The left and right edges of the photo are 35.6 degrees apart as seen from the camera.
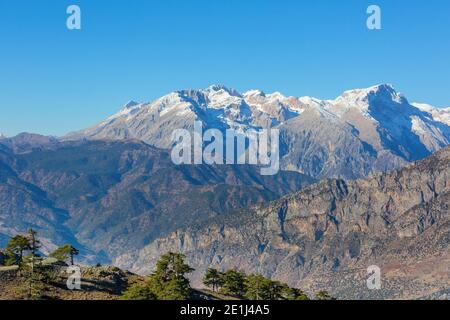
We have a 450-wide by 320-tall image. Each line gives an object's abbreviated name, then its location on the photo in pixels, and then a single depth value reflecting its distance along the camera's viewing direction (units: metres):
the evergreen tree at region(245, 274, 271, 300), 173.62
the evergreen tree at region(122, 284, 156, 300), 123.38
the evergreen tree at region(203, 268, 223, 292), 196.00
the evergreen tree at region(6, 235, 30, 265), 147.38
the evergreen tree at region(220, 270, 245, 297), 186.50
